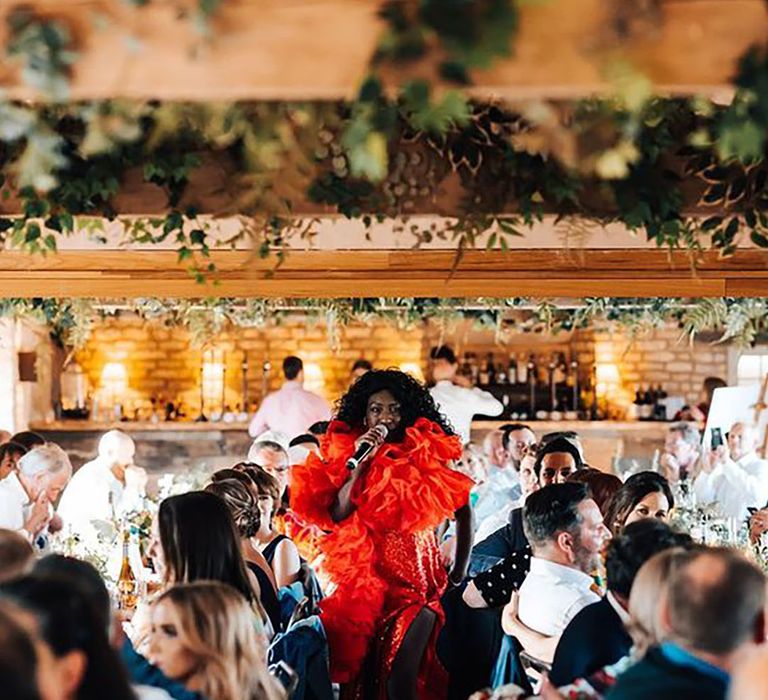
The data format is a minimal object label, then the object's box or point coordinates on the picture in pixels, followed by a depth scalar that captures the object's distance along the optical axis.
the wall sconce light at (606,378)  14.95
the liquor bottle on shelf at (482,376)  15.00
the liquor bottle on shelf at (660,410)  14.66
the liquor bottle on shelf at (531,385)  14.86
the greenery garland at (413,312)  9.38
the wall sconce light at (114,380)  15.06
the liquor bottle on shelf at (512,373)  14.97
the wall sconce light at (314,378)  15.06
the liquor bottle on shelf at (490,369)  15.00
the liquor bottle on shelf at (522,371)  14.97
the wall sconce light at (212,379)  15.07
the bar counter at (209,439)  14.30
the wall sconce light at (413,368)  15.02
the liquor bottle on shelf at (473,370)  15.05
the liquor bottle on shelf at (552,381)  14.88
